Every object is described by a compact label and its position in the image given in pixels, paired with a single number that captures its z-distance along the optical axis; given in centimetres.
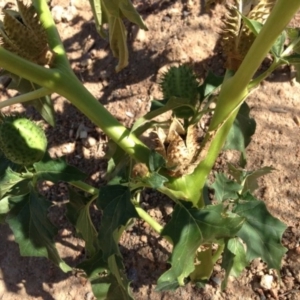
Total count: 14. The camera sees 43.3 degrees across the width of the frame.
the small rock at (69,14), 58
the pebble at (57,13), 58
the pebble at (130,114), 51
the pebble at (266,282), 40
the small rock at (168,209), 45
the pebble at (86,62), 55
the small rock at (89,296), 45
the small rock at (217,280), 42
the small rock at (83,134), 51
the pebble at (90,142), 51
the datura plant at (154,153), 28
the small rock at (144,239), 45
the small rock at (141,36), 53
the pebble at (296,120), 45
